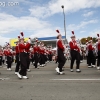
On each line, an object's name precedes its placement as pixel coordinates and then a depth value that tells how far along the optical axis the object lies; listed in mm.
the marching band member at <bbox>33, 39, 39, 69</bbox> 8252
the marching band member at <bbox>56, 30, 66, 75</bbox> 5853
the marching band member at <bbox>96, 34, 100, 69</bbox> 7019
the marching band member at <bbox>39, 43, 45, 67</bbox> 9976
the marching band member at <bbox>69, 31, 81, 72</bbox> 6364
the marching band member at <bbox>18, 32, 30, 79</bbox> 5268
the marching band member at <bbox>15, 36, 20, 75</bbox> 6018
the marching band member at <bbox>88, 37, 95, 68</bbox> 8170
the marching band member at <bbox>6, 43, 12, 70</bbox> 8391
